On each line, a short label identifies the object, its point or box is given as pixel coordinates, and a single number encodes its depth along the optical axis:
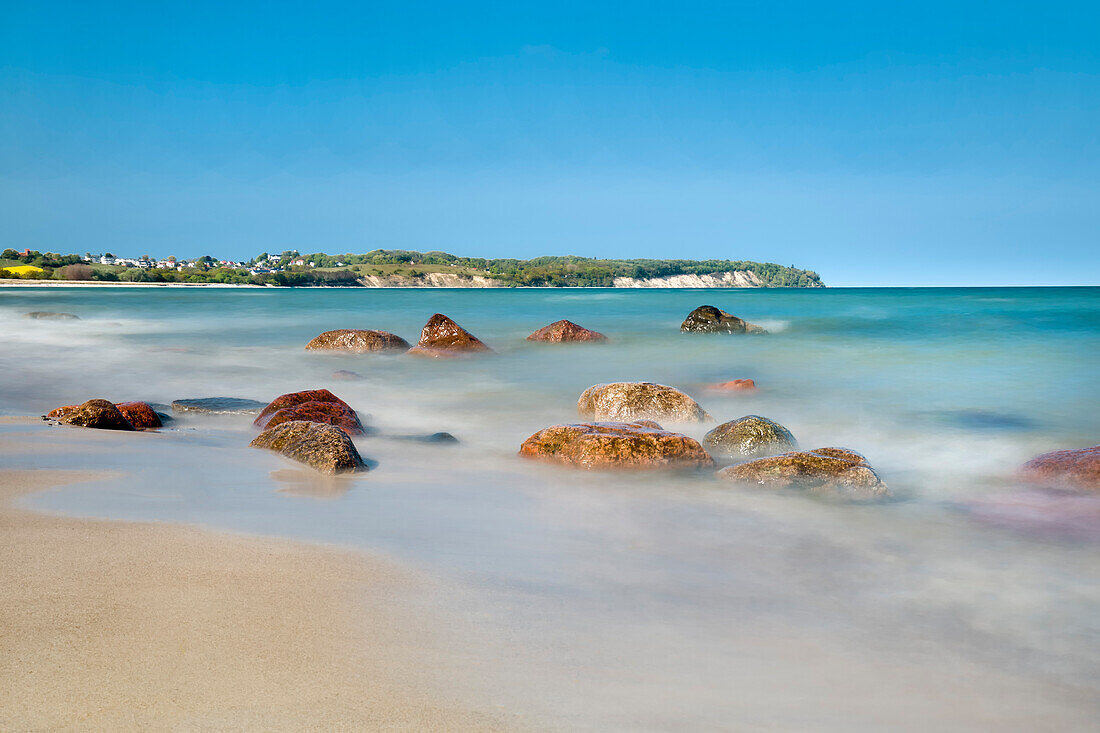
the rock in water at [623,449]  6.14
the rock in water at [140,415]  7.62
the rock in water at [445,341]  15.62
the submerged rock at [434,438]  7.43
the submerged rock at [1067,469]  5.78
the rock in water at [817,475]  5.52
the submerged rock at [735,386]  11.80
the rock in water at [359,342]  16.44
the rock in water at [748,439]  6.84
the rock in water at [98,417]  7.30
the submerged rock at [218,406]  8.78
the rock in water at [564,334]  19.00
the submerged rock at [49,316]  26.50
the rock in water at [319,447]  5.83
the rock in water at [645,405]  8.60
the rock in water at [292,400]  7.81
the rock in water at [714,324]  22.54
